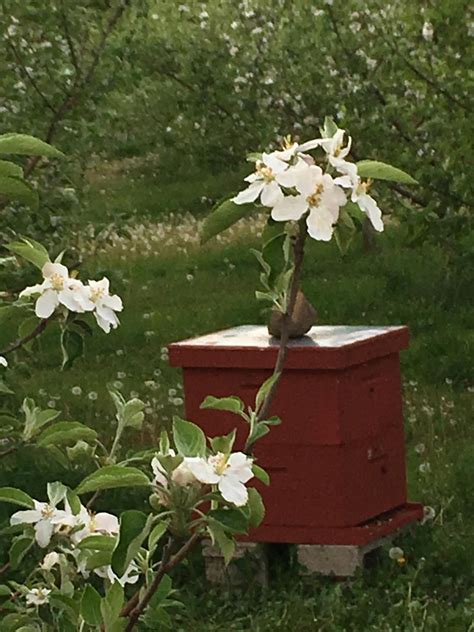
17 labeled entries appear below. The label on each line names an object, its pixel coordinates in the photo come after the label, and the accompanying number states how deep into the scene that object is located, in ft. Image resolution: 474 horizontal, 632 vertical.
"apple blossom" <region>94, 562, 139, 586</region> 9.42
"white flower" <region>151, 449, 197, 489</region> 8.51
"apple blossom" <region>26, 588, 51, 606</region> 10.87
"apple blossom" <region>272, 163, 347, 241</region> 8.86
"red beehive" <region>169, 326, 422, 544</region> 19.40
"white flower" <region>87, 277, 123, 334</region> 10.37
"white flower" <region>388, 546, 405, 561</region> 19.90
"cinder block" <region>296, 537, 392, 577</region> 19.39
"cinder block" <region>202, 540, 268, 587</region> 19.79
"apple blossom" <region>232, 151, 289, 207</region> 8.88
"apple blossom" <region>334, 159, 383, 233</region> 8.93
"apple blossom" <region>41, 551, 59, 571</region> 10.73
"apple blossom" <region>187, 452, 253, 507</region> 8.47
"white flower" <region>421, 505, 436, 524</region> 21.35
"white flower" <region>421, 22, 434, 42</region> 29.25
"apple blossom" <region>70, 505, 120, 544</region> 10.17
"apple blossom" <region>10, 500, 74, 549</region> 10.20
